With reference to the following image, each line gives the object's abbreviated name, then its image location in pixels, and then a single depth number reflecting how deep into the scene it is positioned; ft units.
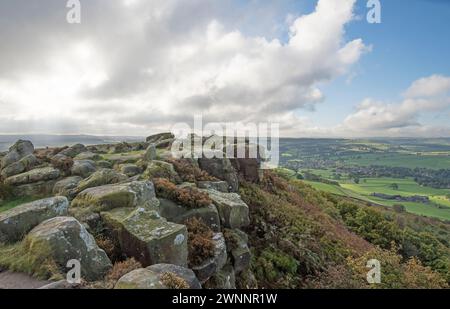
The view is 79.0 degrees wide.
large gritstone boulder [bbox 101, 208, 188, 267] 22.82
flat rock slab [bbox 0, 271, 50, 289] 18.47
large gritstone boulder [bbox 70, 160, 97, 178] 46.68
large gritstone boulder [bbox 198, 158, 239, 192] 53.51
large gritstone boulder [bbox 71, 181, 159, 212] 29.89
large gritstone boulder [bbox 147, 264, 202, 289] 17.81
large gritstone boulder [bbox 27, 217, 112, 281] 20.04
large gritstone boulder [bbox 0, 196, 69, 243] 23.65
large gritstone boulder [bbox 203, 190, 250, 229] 36.63
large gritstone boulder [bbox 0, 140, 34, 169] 53.16
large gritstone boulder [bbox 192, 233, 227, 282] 26.37
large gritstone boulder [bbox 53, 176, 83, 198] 37.86
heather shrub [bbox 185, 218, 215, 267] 27.37
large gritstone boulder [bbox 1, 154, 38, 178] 47.65
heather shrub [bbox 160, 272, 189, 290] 16.64
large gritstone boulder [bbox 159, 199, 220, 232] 33.06
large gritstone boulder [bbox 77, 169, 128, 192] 36.60
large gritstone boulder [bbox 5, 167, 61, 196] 42.14
